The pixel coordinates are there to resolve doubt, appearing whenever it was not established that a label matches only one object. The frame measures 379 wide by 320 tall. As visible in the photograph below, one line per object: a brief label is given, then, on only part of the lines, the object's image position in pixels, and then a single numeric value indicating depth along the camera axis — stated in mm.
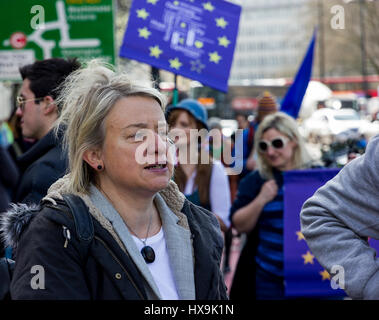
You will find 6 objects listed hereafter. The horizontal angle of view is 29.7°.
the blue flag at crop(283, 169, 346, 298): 4551
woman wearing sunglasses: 4645
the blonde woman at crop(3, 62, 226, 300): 2170
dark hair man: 3920
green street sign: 8703
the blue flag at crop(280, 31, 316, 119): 5910
